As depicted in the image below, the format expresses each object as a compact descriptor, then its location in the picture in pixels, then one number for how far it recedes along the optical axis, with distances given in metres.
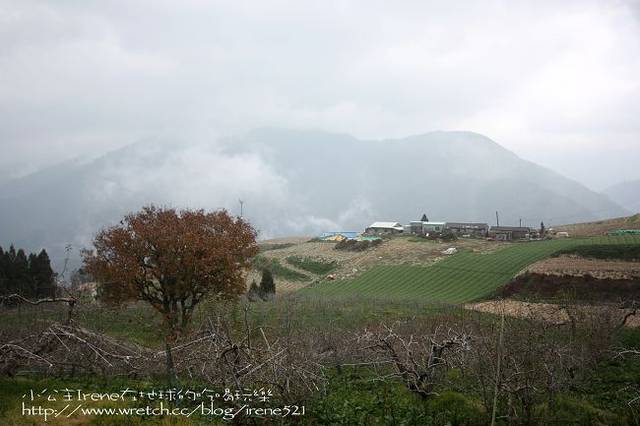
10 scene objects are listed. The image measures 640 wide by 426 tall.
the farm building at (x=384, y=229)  104.12
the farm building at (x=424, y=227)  96.65
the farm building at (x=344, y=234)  91.03
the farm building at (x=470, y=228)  85.11
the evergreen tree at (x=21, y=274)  45.14
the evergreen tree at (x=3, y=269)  44.97
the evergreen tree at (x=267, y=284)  45.75
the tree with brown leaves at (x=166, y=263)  22.34
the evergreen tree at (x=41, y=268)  47.44
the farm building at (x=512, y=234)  77.62
